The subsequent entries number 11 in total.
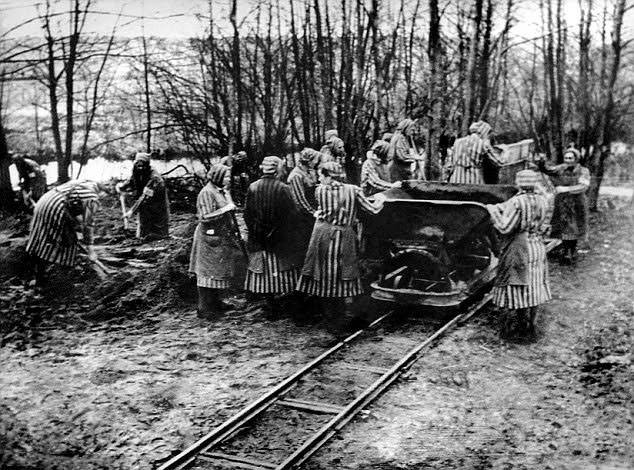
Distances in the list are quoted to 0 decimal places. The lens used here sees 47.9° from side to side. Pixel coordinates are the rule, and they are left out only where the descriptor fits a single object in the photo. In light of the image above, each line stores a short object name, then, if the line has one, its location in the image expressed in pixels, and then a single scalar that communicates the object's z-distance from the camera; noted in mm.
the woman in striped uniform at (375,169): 9242
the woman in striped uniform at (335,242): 7230
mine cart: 7496
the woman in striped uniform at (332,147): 8148
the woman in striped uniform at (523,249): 6598
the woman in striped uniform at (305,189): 7860
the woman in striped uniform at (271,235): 7297
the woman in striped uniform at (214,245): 7211
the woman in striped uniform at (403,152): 9664
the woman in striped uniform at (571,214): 10281
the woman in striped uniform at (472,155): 10367
